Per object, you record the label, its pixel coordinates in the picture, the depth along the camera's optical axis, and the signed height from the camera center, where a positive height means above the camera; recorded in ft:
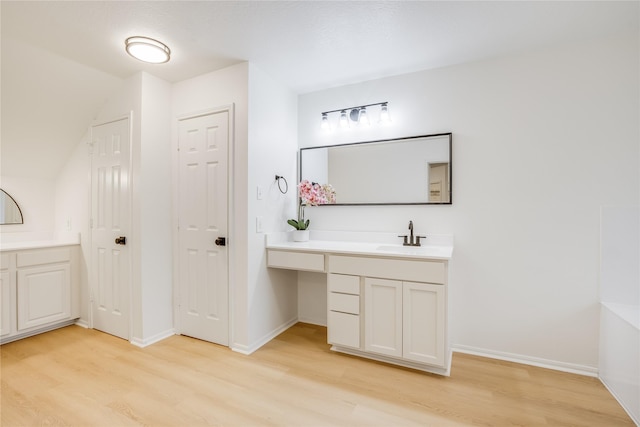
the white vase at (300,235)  9.43 -0.84
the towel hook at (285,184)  9.39 +0.82
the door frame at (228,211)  8.27 -0.07
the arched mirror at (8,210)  9.91 -0.11
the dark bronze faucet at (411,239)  8.45 -0.87
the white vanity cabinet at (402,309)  6.77 -2.38
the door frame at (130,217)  8.68 -0.27
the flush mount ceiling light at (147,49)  6.95 +3.82
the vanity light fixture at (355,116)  8.96 +2.95
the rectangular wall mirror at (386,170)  8.46 +1.23
